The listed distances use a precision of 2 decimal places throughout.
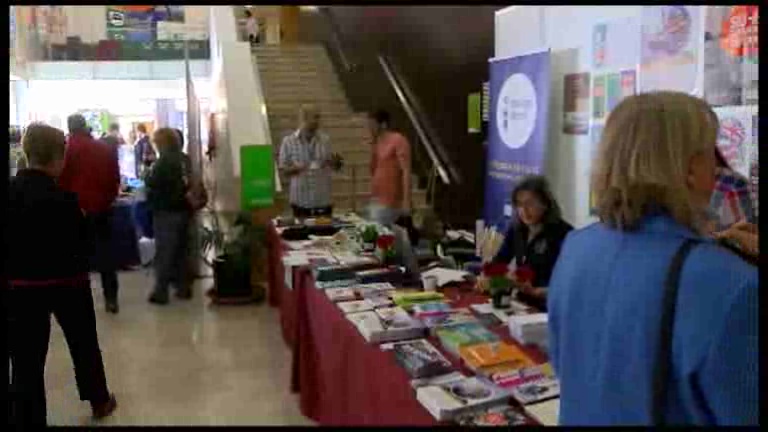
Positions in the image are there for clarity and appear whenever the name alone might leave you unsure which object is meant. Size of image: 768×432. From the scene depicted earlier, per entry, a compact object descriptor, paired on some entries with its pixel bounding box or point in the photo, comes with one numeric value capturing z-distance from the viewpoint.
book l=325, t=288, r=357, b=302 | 2.72
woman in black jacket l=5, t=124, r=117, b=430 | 2.71
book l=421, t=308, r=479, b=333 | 2.27
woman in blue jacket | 1.01
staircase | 6.72
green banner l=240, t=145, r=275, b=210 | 6.21
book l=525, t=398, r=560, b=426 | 1.55
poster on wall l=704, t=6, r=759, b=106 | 2.83
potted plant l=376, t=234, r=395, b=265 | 3.18
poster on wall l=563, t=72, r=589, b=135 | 4.28
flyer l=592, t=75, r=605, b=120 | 4.05
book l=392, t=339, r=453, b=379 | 1.86
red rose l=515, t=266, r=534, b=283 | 2.62
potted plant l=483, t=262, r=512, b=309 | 2.48
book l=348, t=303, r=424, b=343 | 2.19
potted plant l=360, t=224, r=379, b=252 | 3.51
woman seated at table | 2.84
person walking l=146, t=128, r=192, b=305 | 4.11
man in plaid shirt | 5.40
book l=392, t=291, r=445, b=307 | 2.54
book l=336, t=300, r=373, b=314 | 2.50
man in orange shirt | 5.00
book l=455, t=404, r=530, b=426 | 1.58
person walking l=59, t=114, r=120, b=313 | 3.88
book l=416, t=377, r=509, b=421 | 1.63
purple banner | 4.61
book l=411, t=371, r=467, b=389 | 1.80
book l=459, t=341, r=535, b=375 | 1.88
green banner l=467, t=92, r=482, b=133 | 6.78
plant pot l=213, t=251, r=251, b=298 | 5.44
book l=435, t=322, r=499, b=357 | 2.05
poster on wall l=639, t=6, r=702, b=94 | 3.27
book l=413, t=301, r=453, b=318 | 2.38
